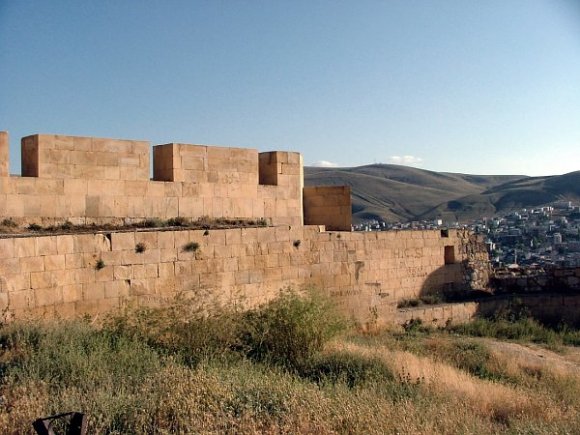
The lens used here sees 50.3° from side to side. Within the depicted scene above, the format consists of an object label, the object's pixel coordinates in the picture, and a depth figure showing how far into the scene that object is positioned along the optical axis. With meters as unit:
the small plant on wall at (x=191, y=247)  9.64
